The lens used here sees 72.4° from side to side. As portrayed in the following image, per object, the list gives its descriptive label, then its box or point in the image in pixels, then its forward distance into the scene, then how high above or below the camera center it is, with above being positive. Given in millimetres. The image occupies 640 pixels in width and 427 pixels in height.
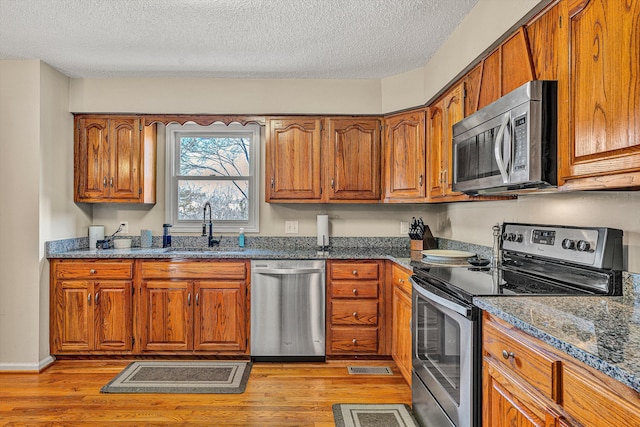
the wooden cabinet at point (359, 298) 3473 -655
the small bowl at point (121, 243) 3895 -250
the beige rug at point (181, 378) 2973 -1173
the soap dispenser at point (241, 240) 3982 -225
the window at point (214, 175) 4098 +378
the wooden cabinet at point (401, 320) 2922 -747
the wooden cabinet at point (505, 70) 1903 +701
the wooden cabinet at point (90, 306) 3465 -725
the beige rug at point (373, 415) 2516 -1194
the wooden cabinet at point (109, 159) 3793 +486
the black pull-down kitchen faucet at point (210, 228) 3966 -115
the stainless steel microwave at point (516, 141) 1686 +320
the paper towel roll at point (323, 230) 3895 -129
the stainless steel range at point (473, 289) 1721 -312
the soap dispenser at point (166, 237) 3957 -204
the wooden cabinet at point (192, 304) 3482 -707
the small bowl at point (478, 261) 2635 -283
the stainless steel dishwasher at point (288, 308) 3461 -736
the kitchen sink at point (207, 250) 3664 -306
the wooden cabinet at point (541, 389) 986 -466
